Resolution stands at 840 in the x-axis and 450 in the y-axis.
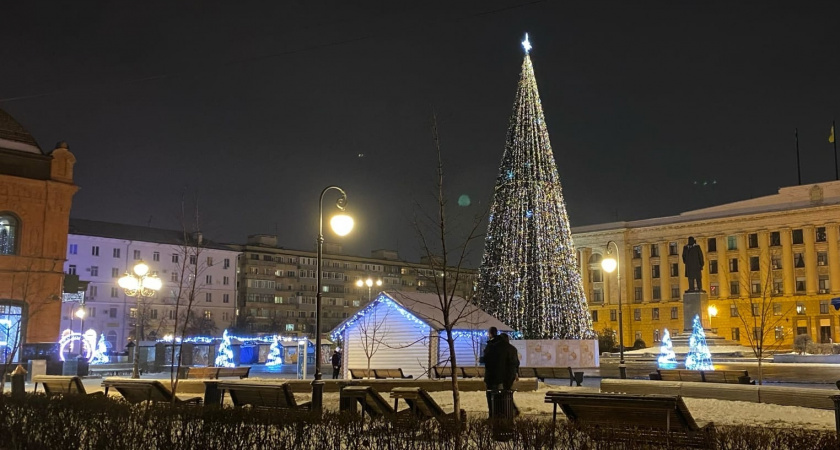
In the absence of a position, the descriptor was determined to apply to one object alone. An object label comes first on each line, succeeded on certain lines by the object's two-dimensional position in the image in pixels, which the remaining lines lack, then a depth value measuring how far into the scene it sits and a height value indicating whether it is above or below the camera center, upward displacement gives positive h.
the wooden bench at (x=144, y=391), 17.39 -1.15
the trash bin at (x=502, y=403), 14.06 -1.10
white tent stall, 35.47 +0.22
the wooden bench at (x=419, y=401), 14.45 -1.11
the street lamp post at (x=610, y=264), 32.41 +2.95
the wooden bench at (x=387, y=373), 32.38 -1.38
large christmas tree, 44.22 +5.29
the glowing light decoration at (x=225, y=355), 46.06 -0.97
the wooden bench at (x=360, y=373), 33.40 -1.42
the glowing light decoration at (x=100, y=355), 51.94 -1.11
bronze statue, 55.06 +5.00
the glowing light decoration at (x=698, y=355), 42.72 -0.82
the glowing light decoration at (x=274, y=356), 54.09 -1.18
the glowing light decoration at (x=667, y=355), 49.25 -1.01
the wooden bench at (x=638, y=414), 10.77 -1.07
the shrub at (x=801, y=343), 66.62 -0.29
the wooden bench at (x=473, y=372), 31.21 -1.25
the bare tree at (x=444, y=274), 13.66 +1.17
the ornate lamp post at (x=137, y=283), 29.67 +2.02
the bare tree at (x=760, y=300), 95.56 +4.62
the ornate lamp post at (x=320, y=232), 15.61 +2.12
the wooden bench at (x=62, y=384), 19.28 -1.13
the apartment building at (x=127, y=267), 96.62 +7.37
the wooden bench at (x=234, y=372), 32.07 -1.32
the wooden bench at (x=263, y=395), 15.59 -1.12
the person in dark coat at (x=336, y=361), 40.94 -1.14
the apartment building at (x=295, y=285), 118.62 +8.01
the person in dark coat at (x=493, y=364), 15.30 -0.47
